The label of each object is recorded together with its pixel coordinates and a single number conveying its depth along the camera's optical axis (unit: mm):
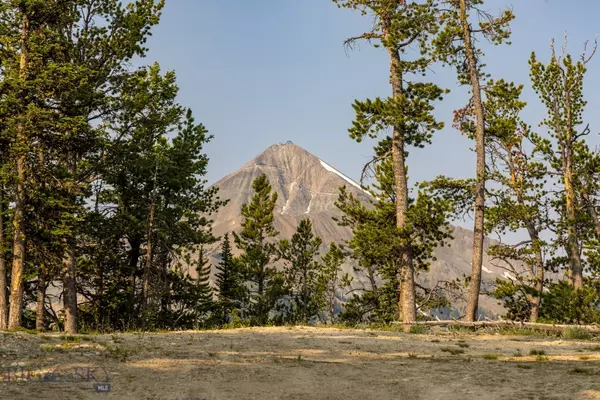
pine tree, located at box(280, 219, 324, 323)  55991
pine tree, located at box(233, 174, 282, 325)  51594
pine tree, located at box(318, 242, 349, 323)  50875
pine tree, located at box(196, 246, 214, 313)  39188
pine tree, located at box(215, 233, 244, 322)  52188
